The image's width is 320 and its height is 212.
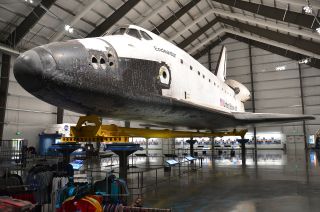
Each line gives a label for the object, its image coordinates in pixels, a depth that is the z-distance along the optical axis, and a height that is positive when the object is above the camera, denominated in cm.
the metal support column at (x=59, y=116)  1911 +141
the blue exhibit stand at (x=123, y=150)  498 -31
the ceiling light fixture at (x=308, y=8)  1157 +564
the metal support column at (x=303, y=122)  2385 +93
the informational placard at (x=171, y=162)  701 -80
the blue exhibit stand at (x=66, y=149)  701 -39
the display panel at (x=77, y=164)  614 -72
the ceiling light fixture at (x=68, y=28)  1332 +556
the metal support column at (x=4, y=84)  1559 +321
